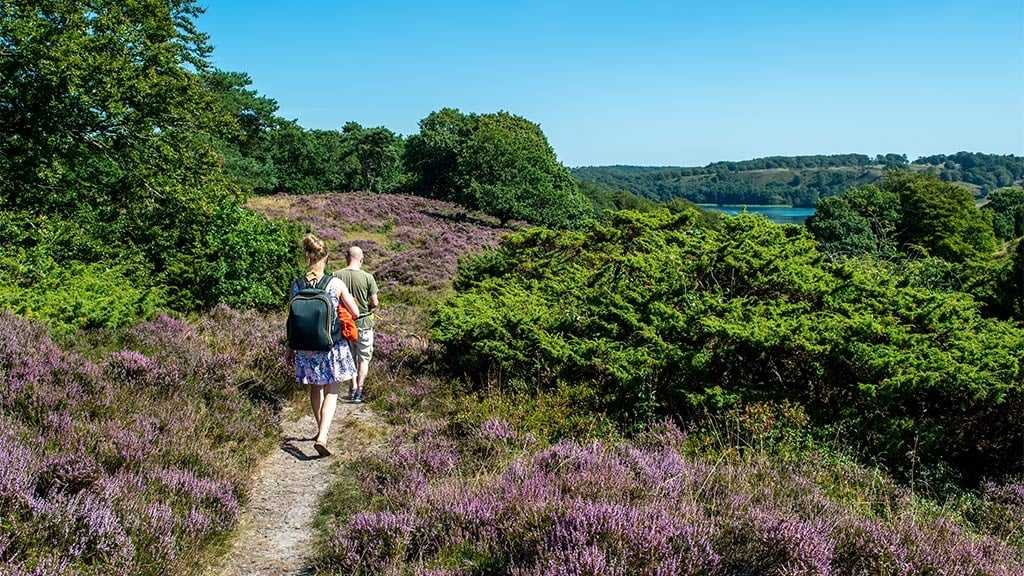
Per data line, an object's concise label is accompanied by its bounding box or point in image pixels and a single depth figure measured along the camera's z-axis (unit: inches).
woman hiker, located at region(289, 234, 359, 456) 238.2
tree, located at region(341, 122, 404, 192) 2500.0
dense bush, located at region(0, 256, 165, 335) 289.7
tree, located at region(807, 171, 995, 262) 1871.9
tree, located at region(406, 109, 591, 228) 1489.9
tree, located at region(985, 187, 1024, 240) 2657.5
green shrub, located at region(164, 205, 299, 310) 435.8
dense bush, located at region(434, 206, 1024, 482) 217.2
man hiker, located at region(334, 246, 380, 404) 308.0
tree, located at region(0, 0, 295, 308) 441.7
